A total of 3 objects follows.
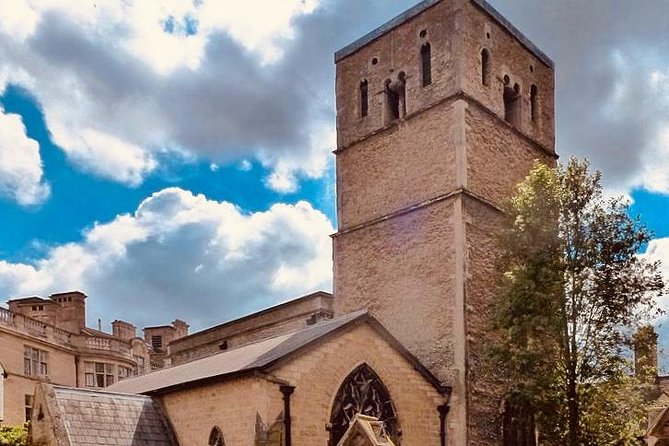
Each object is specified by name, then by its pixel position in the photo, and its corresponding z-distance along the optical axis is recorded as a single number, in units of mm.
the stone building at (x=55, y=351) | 36188
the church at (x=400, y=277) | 19172
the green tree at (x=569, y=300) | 19312
